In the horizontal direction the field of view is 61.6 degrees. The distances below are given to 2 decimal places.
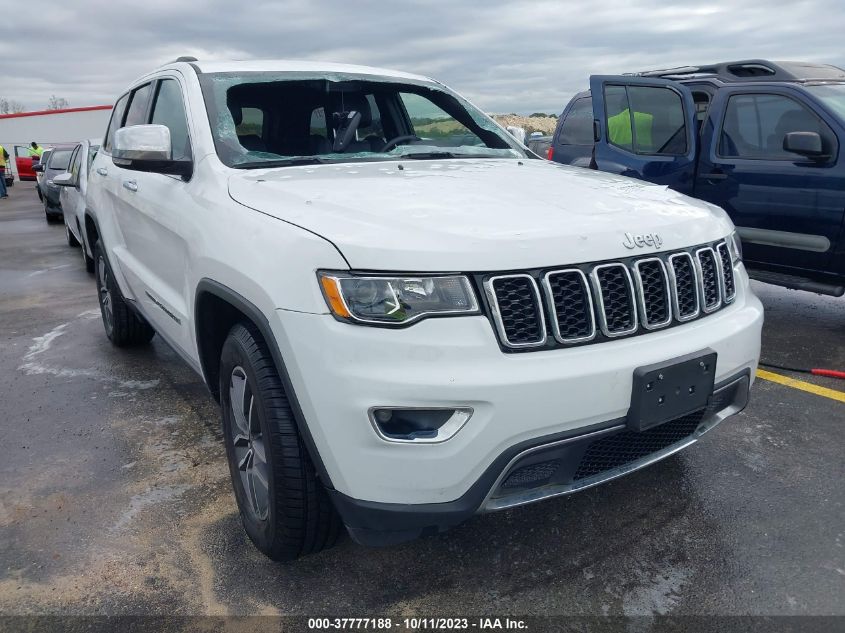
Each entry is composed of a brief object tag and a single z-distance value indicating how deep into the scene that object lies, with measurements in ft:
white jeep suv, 6.20
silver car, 19.70
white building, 134.72
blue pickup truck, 16.02
